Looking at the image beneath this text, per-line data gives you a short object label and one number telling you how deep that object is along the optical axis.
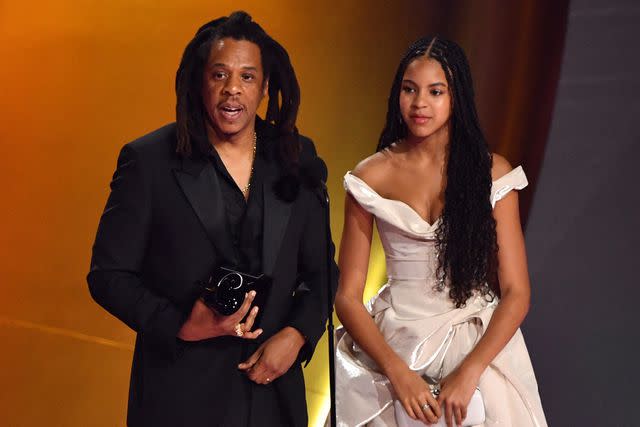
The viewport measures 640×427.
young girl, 17.03
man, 16.34
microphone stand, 16.42
